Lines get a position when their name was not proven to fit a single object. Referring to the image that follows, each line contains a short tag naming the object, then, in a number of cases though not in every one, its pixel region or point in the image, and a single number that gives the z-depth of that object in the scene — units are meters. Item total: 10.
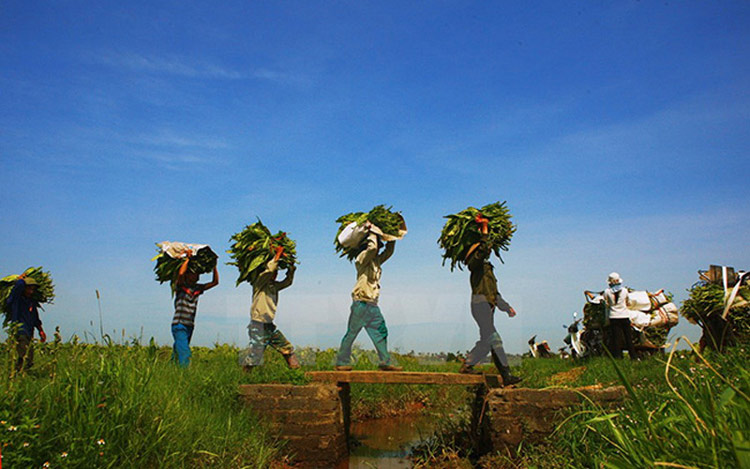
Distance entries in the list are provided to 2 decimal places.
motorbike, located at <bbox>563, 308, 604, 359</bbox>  12.41
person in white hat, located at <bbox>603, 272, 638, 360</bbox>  10.89
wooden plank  7.58
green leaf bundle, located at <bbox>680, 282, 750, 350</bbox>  9.31
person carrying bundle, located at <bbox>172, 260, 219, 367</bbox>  8.62
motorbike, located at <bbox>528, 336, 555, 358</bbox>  18.58
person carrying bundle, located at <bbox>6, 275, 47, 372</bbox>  9.35
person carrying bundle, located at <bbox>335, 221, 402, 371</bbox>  8.15
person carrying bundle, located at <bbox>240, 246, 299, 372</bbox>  8.40
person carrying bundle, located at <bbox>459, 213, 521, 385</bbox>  7.55
